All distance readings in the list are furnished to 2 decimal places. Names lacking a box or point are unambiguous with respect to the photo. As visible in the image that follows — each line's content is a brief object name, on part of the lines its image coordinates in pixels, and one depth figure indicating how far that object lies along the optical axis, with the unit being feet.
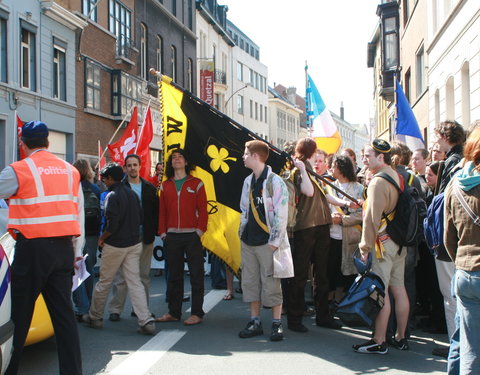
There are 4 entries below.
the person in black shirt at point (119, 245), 20.53
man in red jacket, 21.67
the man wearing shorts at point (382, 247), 17.44
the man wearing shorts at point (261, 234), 19.60
